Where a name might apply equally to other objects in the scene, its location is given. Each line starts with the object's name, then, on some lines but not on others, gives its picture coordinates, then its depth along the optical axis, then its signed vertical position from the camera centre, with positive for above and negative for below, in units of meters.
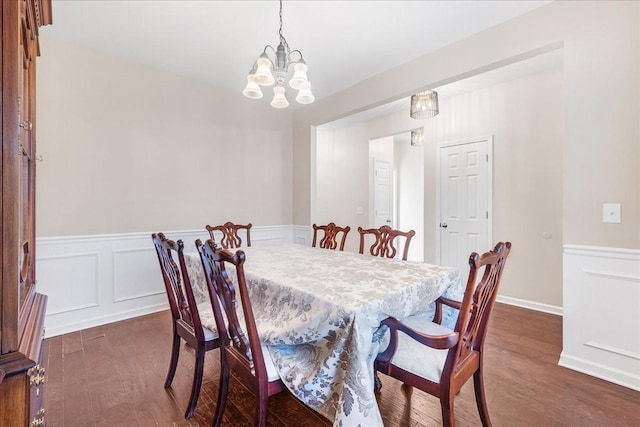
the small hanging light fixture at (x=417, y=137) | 4.48 +1.13
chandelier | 1.90 +0.89
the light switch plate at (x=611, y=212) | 1.93 -0.01
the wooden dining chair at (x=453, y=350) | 1.13 -0.61
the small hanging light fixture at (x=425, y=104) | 3.31 +1.20
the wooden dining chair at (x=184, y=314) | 1.54 -0.58
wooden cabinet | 0.70 -0.09
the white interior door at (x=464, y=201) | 3.75 +0.14
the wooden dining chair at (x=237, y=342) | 1.21 -0.57
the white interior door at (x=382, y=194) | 5.36 +0.33
